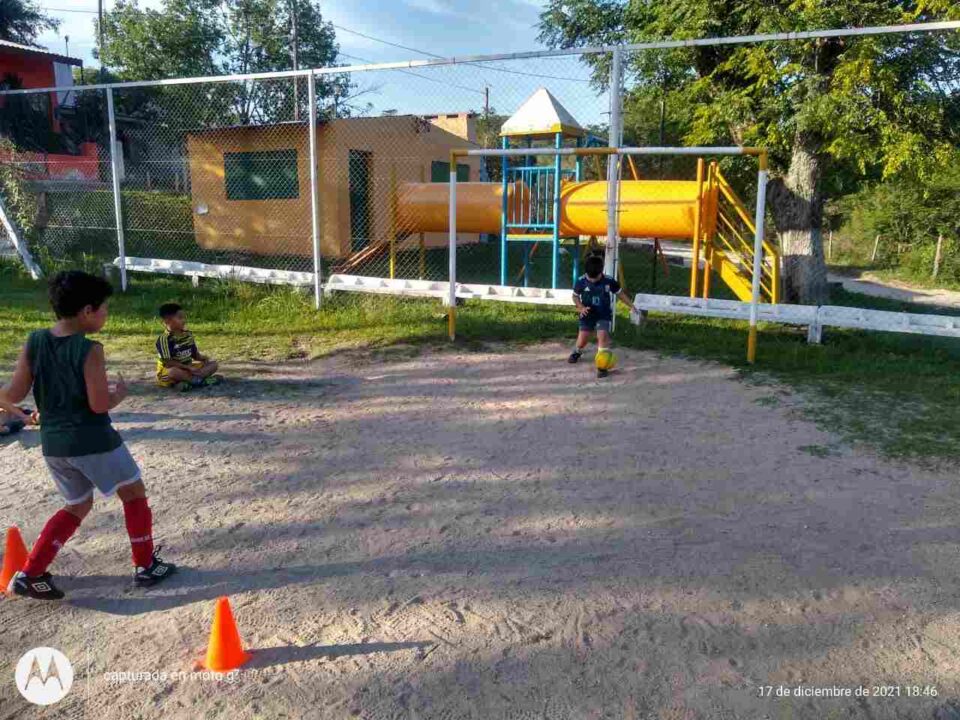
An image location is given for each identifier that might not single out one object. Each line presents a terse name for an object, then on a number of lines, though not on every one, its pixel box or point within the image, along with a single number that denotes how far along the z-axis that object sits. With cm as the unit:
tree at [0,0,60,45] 3503
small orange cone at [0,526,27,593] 340
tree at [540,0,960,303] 775
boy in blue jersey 739
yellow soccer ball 697
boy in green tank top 312
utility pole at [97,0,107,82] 3133
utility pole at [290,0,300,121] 2517
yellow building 1630
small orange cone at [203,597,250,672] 275
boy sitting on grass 656
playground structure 932
